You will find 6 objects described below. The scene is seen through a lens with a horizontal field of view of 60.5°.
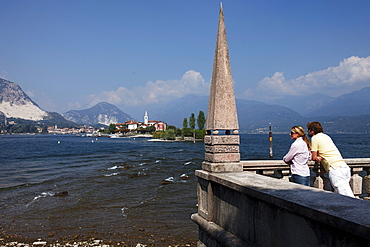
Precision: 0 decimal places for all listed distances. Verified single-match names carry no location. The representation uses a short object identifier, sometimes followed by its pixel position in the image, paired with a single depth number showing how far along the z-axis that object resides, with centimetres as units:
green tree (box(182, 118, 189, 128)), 15600
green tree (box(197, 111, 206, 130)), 14512
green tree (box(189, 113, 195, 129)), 15175
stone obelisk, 572
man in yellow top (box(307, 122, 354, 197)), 539
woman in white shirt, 586
